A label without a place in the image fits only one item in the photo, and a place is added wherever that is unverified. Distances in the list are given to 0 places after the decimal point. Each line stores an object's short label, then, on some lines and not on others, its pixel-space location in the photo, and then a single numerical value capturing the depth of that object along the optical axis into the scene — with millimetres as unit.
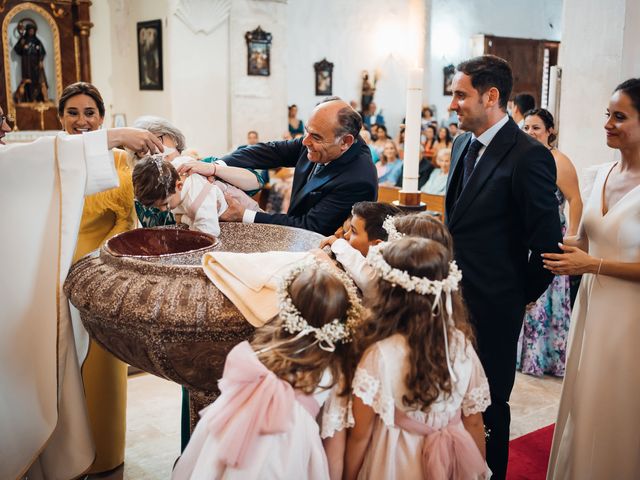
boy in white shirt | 2080
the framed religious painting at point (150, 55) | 9859
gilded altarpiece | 9375
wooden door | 14422
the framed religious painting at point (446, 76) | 13718
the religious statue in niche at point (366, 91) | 12703
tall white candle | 3875
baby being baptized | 2336
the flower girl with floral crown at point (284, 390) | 1650
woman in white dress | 2365
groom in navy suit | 2416
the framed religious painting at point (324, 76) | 12195
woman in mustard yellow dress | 2904
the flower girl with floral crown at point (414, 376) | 1750
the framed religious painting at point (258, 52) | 10336
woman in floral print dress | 4336
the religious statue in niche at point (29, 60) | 9445
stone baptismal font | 1857
